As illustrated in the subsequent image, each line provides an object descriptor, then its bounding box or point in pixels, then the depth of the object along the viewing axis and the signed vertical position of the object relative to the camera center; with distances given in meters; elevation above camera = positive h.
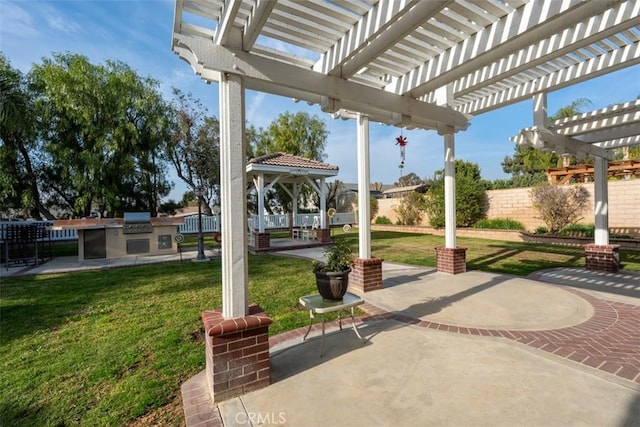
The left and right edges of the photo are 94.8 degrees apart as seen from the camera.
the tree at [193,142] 17.19 +4.44
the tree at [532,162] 17.98 +4.11
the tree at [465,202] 14.79 +0.50
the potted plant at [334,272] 3.22 -0.65
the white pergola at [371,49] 2.55 +1.75
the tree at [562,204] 11.51 +0.19
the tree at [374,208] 21.08 +0.34
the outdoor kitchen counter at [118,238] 9.34 -0.69
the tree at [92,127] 12.94 +4.19
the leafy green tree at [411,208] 17.77 +0.25
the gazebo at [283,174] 11.23 +1.73
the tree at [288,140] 22.64 +5.84
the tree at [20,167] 12.29 +2.33
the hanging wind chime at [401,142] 5.54 +1.33
